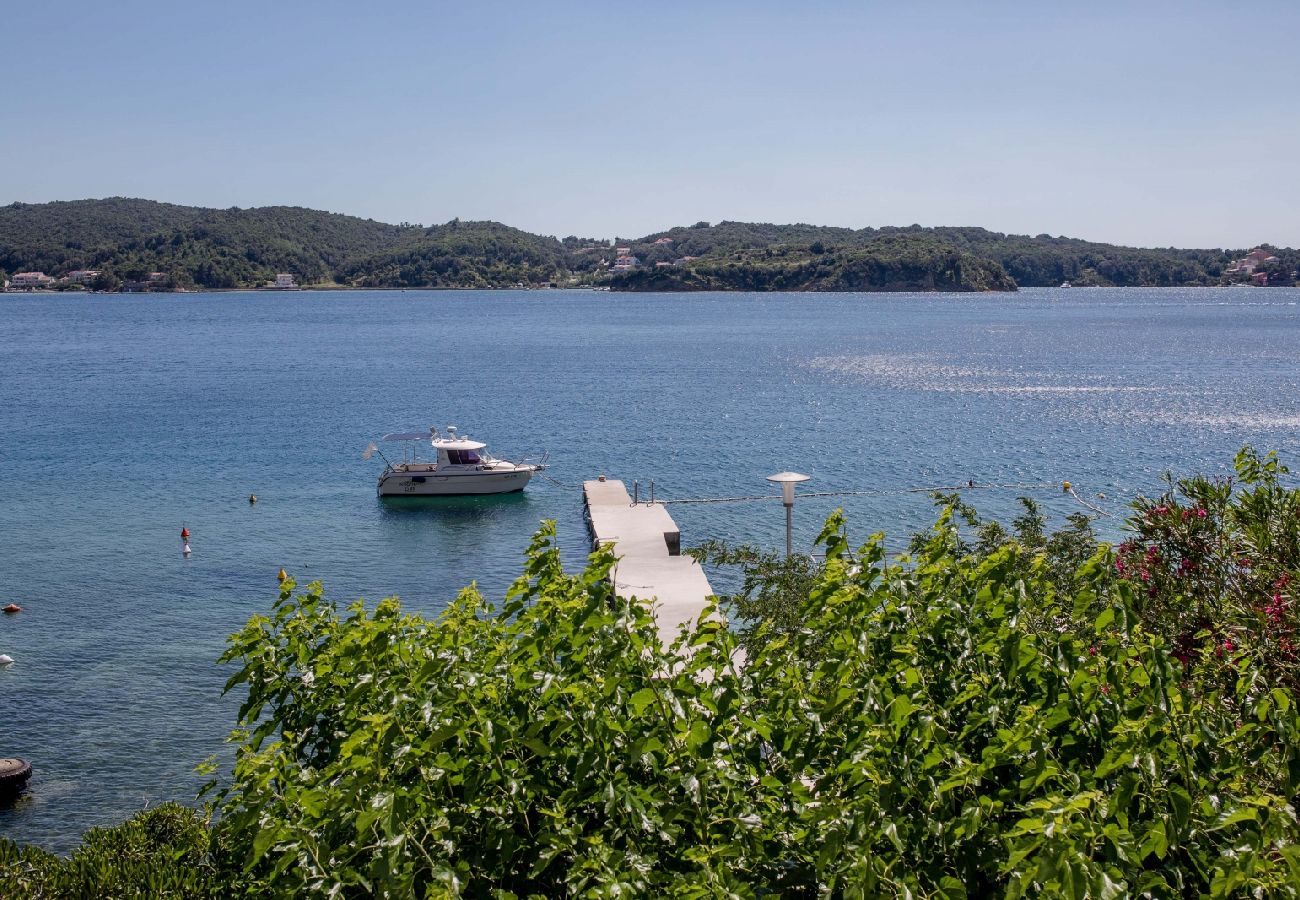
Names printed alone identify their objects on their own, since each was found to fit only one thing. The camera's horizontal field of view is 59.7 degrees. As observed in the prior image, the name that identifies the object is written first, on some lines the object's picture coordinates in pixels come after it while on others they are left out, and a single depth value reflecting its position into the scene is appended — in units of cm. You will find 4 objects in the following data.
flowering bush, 738
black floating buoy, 1634
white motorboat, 3781
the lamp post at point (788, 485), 2248
